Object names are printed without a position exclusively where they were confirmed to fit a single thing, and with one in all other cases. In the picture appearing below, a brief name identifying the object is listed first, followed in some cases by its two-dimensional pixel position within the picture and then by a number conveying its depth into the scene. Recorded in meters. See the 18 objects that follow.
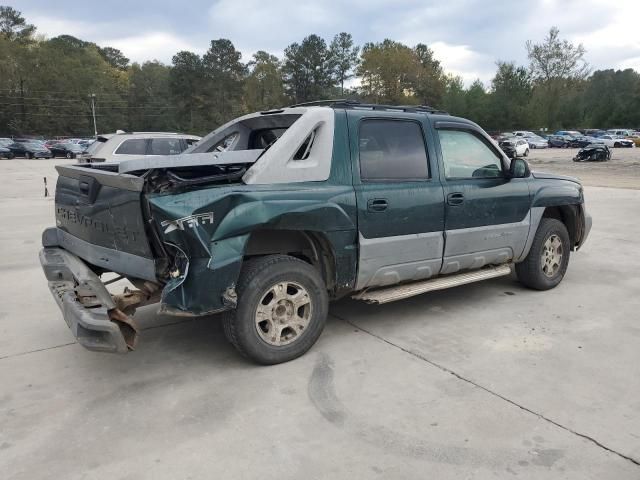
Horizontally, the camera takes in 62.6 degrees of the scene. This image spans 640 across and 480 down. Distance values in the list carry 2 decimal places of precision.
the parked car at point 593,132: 61.66
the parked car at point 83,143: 44.54
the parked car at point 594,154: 32.84
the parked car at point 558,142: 55.41
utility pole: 79.40
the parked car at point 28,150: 41.31
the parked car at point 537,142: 54.78
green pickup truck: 3.42
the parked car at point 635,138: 53.08
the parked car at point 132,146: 12.77
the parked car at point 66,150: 42.19
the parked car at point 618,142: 51.84
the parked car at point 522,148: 36.79
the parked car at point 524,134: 58.14
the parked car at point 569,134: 59.02
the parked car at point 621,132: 60.99
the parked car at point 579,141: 51.27
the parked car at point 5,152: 39.94
